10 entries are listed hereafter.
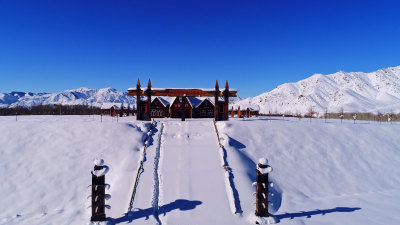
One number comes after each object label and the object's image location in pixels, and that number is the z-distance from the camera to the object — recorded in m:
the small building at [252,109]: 51.62
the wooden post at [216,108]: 21.32
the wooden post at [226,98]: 21.28
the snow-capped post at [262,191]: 9.13
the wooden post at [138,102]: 21.42
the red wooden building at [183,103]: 21.52
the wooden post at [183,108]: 21.72
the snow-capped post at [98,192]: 8.64
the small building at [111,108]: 49.75
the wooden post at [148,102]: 21.05
